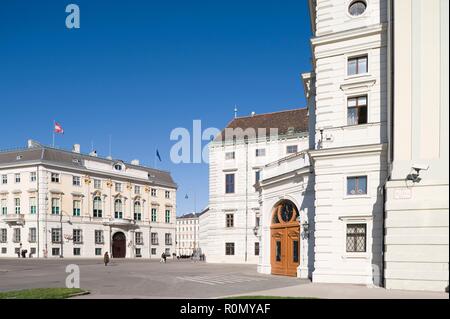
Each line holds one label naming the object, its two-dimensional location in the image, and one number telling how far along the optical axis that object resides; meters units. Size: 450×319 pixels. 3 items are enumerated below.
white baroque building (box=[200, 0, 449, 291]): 18.83
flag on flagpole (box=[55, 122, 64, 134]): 65.75
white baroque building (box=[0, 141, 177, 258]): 65.19
